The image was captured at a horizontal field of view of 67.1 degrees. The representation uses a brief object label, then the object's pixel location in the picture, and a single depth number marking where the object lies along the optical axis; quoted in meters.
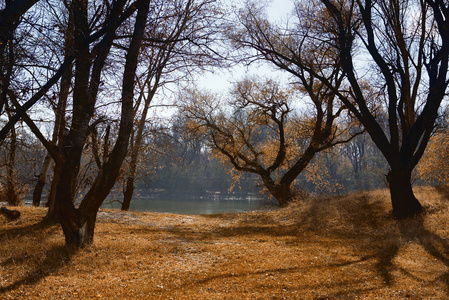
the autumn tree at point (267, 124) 15.52
